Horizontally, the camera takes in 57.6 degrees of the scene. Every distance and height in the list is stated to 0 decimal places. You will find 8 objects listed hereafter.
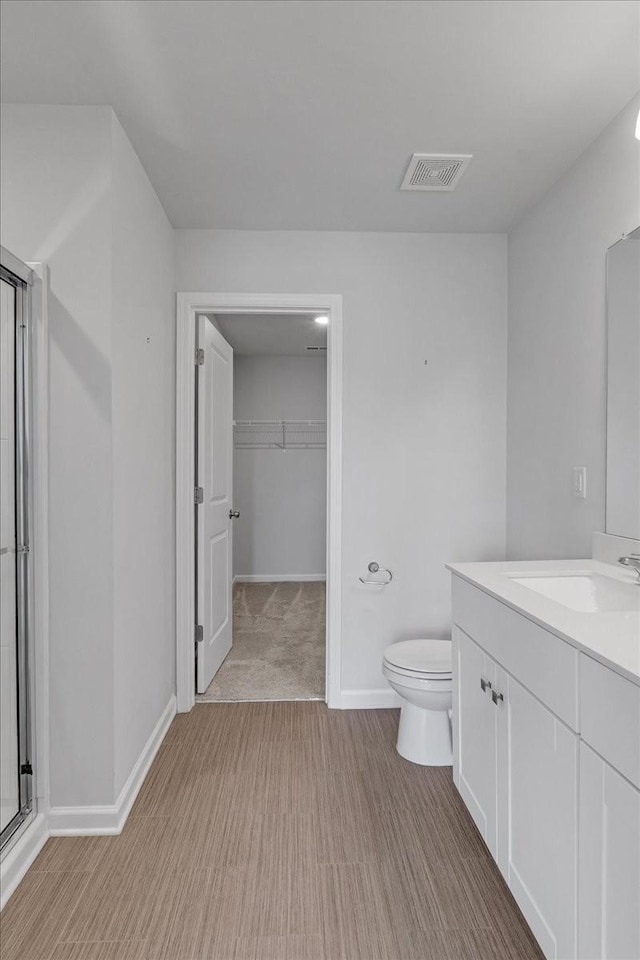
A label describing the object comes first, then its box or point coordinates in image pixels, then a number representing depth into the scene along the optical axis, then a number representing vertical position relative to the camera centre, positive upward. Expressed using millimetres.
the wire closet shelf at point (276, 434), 6074 +381
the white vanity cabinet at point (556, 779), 989 -653
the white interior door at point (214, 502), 3021 -180
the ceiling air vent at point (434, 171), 2185 +1177
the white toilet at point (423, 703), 2291 -935
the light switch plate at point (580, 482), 2185 -39
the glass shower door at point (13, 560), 1761 -284
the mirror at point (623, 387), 1855 +279
